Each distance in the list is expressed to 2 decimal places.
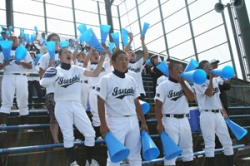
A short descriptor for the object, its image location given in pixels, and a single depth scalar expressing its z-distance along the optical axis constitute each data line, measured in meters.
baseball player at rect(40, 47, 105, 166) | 3.83
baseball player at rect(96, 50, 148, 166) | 3.36
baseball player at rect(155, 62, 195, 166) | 3.97
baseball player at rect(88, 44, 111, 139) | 4.98
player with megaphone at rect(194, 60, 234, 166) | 4.65
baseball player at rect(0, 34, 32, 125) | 4.82
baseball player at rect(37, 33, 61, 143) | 4.43
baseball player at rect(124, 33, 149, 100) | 6.21
